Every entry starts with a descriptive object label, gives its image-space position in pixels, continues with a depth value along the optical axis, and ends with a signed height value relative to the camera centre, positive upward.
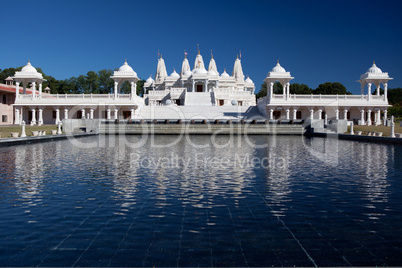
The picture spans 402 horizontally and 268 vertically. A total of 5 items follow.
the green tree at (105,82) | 106.00 +13.27
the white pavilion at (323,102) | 56.88 +3.96
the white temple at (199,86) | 69.56 +9.90
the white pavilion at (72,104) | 55.69 +3.53
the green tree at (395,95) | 119.75 +10.73
